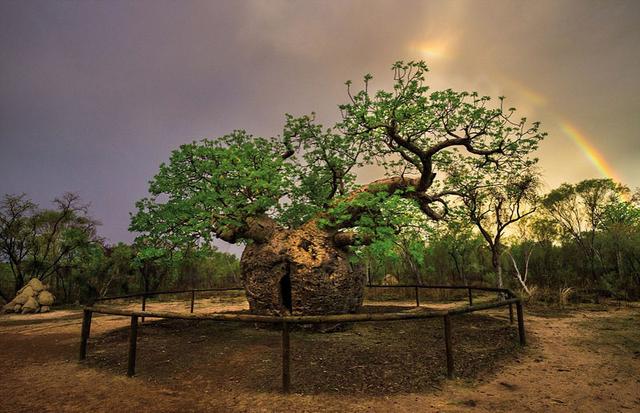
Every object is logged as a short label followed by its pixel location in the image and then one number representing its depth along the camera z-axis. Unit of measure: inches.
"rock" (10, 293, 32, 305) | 784.3
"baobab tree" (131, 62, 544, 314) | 361.1
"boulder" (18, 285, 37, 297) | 811.4
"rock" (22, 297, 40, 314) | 769.6
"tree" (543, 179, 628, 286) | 1109.7
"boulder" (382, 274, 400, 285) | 1383.7
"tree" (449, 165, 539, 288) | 549.3
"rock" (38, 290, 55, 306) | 820.6
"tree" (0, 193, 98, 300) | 989.8
